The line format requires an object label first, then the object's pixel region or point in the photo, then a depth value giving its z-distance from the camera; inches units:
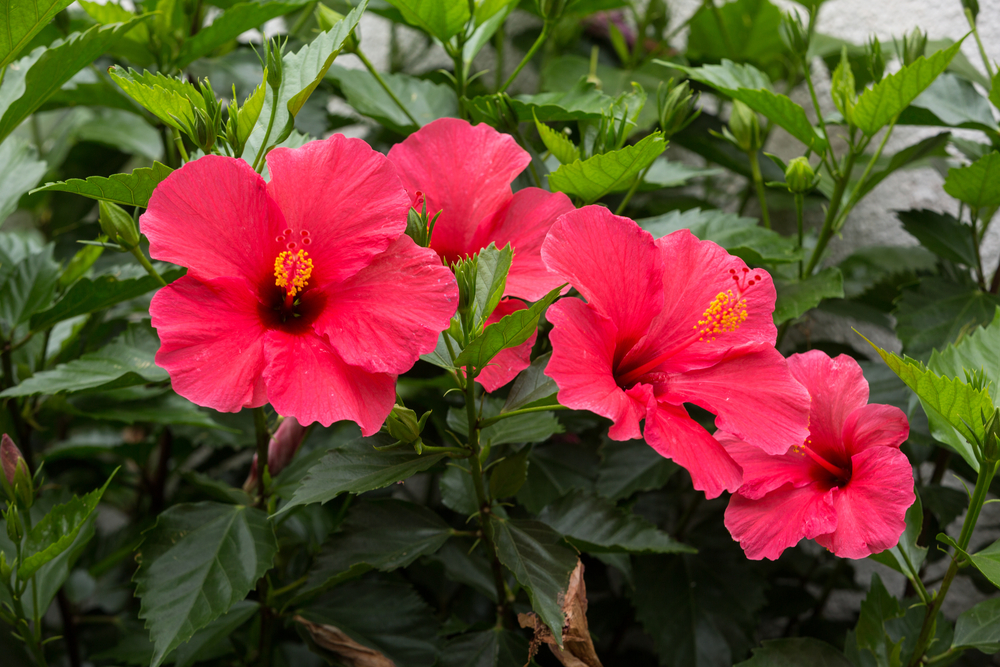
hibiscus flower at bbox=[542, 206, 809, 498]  26.2
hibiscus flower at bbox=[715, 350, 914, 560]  27.7
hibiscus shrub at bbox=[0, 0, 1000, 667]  26.8
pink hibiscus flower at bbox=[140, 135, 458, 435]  25.1
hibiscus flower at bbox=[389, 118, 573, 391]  32.7
